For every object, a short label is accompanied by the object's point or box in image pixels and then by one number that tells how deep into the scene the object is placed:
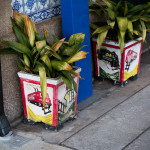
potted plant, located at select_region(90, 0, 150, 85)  3.99
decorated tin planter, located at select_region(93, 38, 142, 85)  4.23
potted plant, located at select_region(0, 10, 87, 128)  3.17
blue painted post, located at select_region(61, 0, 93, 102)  3.65
